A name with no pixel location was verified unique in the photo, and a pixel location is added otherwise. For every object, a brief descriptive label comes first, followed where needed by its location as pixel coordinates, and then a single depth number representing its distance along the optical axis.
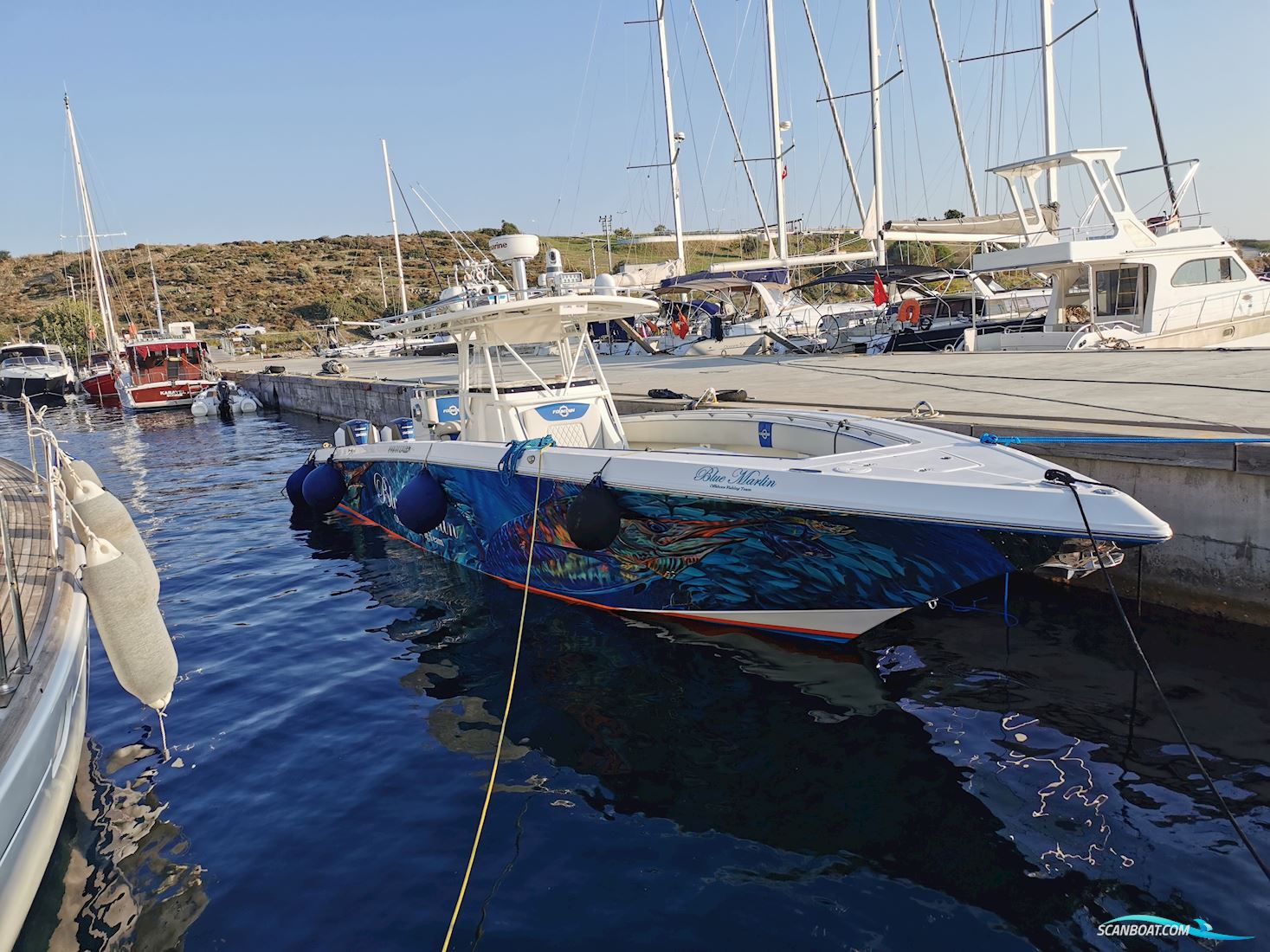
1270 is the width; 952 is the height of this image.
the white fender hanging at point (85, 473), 5.20
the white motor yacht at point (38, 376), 34.53
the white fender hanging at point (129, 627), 4.30
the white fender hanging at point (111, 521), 4.79
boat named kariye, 29.16
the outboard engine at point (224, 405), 27.02
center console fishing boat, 4.89
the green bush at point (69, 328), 52.25
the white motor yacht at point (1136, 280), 15.27
